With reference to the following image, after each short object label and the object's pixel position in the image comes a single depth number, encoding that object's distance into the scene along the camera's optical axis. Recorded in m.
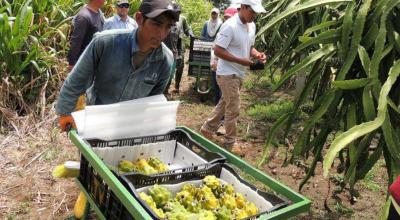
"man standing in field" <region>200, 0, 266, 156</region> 4.36
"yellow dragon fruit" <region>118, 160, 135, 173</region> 2.21
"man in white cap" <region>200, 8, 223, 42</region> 7.89
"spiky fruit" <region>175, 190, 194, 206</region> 1.88
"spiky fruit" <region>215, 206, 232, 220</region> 1.74
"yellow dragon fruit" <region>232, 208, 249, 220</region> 1.75
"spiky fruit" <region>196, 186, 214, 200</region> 1.90
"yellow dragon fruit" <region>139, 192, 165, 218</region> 1.74
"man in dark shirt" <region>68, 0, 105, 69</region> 4.29
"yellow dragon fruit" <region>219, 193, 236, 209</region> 1.86
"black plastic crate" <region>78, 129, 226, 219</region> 1.91
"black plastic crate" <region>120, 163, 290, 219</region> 1.78
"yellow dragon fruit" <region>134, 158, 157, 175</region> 2.19
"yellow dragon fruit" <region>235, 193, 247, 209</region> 1.89
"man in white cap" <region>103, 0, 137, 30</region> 4.79
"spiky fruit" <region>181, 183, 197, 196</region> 1.95
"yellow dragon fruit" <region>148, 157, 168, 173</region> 2.26
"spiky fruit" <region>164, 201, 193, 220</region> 1.72
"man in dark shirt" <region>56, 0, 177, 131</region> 2.35
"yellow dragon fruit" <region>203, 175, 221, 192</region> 1.97
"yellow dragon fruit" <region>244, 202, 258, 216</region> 1.82
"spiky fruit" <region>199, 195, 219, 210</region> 1.84
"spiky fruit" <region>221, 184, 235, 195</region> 1.96
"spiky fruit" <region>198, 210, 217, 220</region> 1.70
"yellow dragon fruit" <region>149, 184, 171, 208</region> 1.86
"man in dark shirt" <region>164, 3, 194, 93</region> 6.06
